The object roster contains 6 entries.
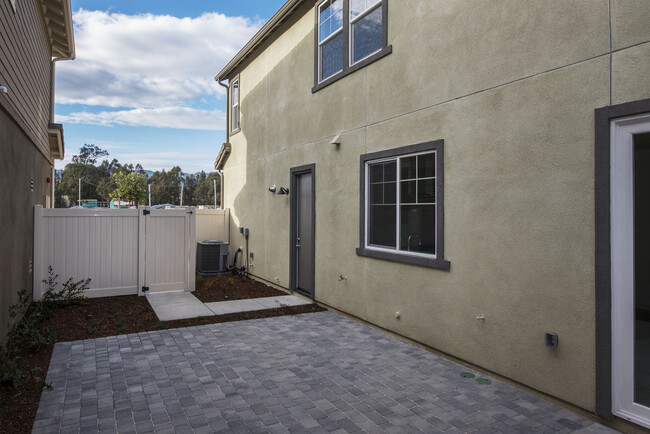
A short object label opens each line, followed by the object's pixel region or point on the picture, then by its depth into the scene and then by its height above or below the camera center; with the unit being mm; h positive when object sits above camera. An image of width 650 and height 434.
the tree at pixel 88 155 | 73500 +11248
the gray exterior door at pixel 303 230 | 7770 -275
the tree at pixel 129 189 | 38219 +2541
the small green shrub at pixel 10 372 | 3740 -1464
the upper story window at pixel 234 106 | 12211 +3404
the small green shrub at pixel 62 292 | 7004 -1384
